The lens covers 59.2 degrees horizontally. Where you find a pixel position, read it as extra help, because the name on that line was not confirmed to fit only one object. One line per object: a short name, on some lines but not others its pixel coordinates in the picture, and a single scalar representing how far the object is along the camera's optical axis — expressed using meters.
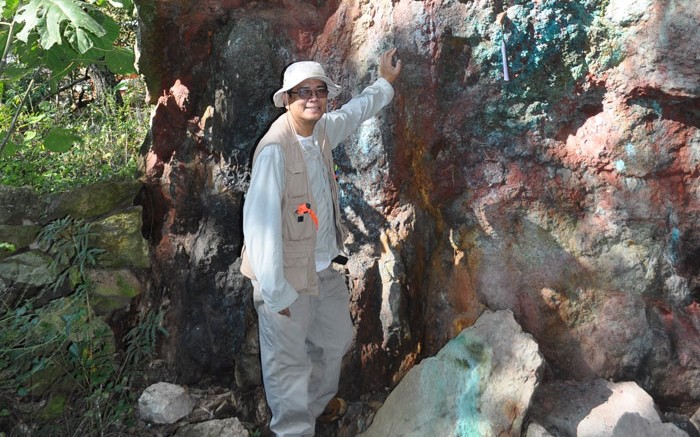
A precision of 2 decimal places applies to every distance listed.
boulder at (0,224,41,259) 3.65
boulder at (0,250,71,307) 3.59
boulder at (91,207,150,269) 3.85
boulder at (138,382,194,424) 3.49
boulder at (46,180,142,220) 3.84
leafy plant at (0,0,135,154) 2.81
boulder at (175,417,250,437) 3.33
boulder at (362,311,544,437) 2.88
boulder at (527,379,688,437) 2.81
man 2.55
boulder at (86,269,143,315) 3.82
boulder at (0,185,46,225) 3.70
